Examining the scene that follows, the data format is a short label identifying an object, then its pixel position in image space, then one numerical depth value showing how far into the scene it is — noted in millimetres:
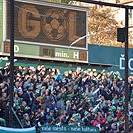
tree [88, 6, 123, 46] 34000
